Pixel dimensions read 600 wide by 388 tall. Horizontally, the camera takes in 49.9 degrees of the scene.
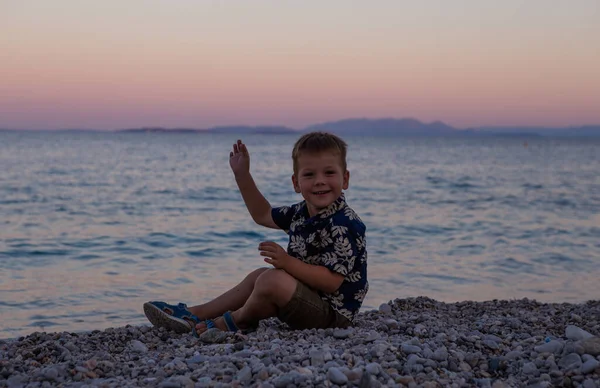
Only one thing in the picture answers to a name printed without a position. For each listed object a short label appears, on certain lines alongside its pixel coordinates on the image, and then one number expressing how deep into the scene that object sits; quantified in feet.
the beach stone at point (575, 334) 13.15
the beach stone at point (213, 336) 13.70
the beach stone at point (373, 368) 10.20
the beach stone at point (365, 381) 9.63
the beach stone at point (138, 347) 13.77
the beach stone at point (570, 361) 10.84
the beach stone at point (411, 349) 11.65
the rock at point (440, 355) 11.46
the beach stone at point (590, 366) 10.50
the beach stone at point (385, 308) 19.49
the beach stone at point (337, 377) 9.79
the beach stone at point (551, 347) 11.81
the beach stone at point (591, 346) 11.29
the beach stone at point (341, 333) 13.53
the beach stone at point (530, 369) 10.87
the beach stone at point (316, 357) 10.84
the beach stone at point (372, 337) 12.60
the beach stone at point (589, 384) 9.99
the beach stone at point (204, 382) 9.90
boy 13.94
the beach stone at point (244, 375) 10.04
